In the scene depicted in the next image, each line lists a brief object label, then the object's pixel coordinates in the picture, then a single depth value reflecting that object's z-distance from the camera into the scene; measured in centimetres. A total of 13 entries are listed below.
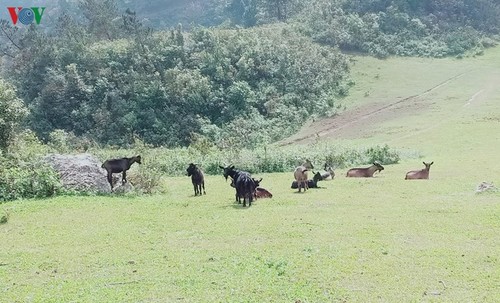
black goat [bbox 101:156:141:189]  2345
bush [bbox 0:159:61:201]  2170
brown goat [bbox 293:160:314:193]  2317
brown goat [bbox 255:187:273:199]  2170
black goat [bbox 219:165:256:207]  1958
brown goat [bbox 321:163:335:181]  2757
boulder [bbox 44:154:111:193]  2252
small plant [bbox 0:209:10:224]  1758
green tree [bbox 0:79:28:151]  2564
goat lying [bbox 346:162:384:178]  2858
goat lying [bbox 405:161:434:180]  2658
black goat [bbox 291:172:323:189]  2464
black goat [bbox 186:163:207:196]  2320
